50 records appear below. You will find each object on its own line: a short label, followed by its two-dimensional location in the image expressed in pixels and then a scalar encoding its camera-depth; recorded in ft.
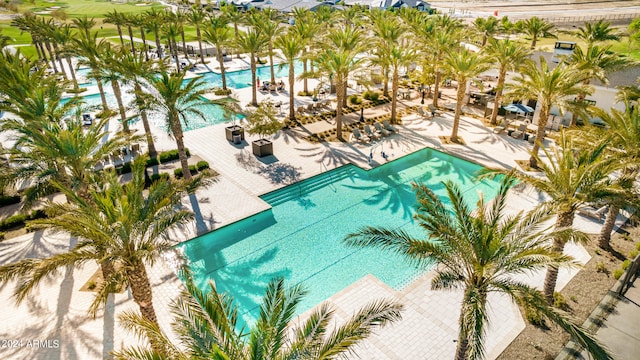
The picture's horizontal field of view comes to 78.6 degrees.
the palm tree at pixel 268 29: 104.53
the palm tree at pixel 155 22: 140.36
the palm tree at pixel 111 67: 65.72
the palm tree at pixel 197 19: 139.75
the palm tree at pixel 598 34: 93.25
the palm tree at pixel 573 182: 37.01
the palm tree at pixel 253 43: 96.84
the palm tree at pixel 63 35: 93.79
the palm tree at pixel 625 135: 45.07
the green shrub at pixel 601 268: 47.78
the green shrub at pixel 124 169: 69.97
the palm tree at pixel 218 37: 110.11
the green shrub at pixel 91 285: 45.37
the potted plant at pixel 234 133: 82.54
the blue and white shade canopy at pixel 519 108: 85.92
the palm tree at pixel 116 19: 142.41
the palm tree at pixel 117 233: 29.04
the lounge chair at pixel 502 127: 87.56
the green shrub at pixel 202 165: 71.05
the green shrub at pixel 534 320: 40.47
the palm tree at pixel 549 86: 64.54
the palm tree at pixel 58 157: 41.37
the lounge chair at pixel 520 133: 84.48
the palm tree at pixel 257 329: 24.27
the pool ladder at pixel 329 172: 68.21
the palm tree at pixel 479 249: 28.09
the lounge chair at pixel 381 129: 86.69
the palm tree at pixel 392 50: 86.43
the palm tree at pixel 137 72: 59.36
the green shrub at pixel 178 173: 68.80
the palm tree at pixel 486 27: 129.70
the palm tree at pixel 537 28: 120.37
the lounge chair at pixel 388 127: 88.63
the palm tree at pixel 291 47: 90.15
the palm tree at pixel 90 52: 72.54
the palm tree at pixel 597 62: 73.92
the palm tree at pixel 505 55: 84.28
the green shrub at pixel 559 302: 42.60
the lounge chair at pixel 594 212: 58.23
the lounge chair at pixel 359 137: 83.92
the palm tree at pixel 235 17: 150.39
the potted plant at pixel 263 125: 74.28
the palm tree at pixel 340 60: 78.07
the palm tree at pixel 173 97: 58.54
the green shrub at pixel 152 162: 72.75
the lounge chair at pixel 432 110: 98.47
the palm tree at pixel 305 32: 98.56
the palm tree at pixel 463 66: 76.69
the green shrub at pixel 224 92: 111.45
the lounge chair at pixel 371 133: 85.15
